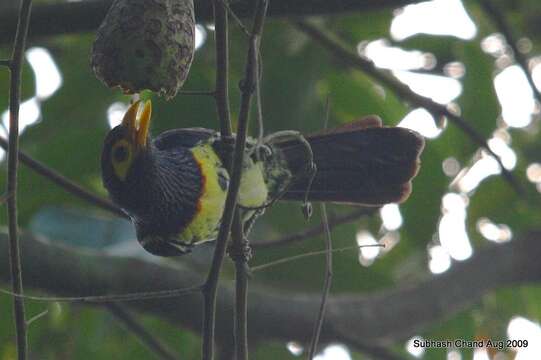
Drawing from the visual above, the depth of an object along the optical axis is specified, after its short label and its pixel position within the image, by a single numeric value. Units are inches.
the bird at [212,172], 257.6
